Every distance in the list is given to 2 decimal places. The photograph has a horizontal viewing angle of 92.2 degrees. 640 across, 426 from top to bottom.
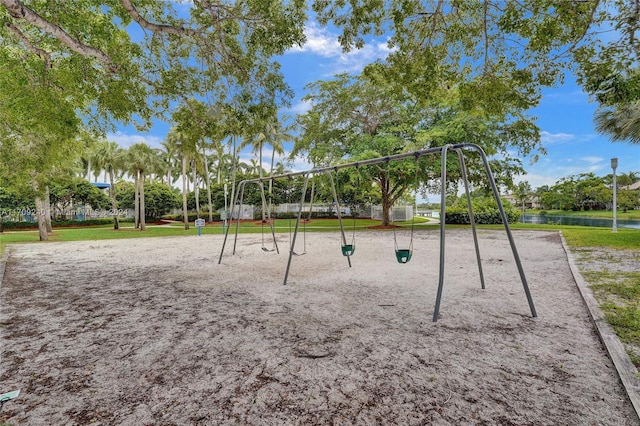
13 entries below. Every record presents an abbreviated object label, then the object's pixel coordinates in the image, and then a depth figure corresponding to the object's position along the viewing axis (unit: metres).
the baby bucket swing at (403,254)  4.71
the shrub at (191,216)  32.74
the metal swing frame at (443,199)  3.46
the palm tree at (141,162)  20.73
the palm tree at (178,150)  21.53
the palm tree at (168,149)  22.08
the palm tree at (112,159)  21.19
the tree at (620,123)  11.59
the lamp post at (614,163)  13.30
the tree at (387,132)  14.67
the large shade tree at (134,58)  5.45
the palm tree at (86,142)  11.98
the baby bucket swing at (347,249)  5.70
